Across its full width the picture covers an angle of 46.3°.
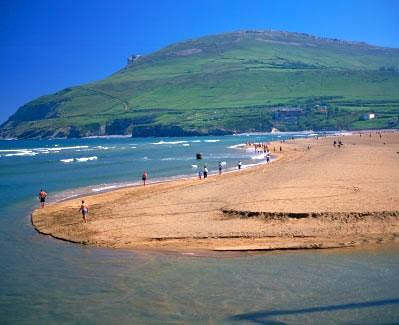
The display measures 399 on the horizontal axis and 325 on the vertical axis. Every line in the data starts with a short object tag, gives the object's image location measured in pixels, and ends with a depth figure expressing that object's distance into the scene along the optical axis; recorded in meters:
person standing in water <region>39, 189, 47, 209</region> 33.46
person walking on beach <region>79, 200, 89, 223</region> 27.22
